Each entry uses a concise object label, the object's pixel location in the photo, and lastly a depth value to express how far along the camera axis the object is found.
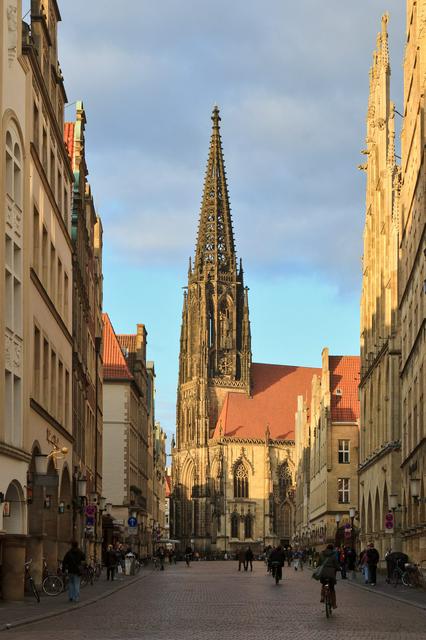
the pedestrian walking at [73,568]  31.20
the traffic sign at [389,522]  49.42
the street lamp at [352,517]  65.12
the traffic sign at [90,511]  45.09
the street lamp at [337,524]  81.94
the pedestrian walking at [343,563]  55.04
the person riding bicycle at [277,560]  49.44
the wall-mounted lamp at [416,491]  40.53
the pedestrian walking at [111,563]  51.12
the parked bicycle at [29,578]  29.19
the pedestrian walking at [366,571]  47.04
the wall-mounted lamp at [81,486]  43.41
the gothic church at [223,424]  158.62
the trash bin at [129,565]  60.31
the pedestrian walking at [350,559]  54.37
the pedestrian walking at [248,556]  78.09
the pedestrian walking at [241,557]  79.19
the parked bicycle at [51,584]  33.47
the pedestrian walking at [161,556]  78.64
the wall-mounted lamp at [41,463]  31.09
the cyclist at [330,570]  26.80
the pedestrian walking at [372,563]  46.16
